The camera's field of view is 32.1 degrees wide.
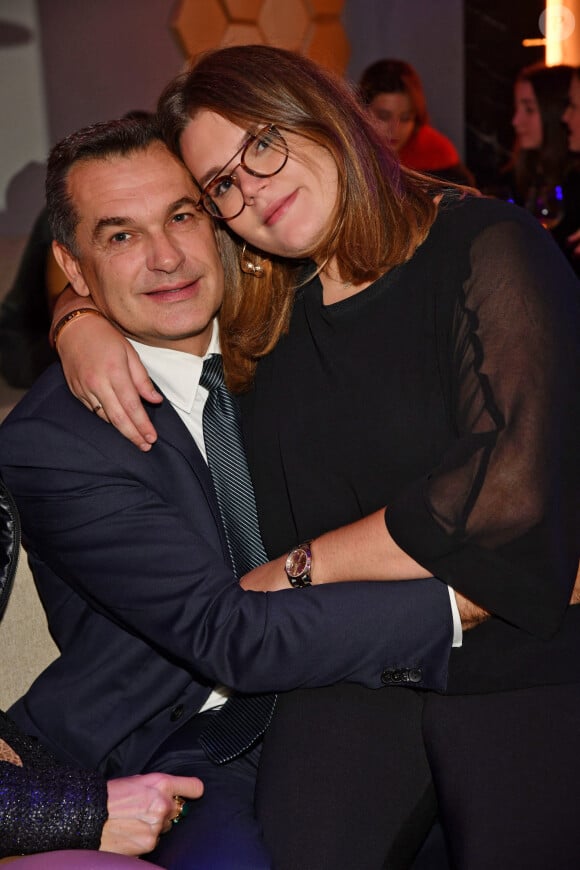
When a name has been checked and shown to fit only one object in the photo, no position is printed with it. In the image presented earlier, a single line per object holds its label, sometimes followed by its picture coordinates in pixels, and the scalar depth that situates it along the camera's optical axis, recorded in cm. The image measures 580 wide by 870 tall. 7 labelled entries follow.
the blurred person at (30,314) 521
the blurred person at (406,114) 488
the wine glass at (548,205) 342
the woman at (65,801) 140
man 155
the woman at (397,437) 144
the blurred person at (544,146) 399
